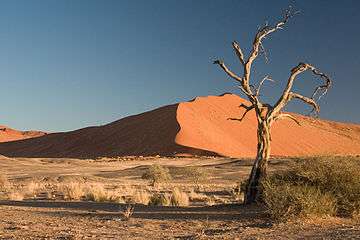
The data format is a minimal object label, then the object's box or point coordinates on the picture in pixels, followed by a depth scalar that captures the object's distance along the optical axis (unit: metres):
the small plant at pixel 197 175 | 38.38
